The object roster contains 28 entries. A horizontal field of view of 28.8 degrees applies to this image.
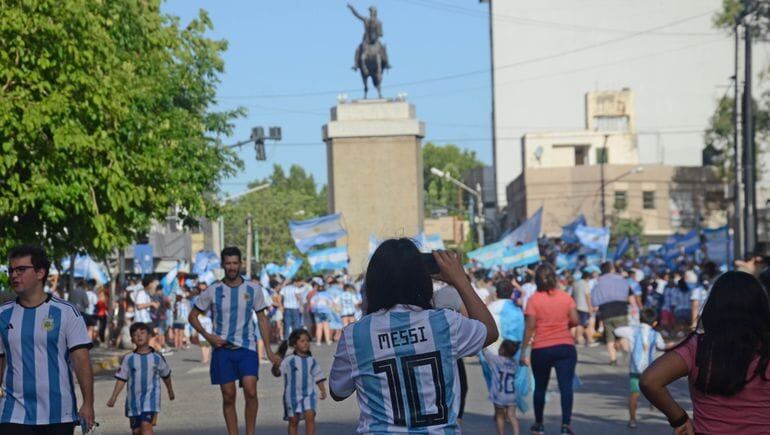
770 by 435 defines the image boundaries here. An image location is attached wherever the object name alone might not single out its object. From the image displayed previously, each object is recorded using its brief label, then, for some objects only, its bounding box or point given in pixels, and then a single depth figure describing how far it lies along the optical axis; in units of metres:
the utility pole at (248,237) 60.34
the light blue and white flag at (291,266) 42.56
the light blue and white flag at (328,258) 40.56
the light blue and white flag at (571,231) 45.91
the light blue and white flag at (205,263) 43.09
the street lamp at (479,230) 87.99
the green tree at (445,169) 136.88
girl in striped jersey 12.44
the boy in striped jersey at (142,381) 12.05
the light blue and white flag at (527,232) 41.34
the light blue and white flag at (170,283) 37.06
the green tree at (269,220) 107.12
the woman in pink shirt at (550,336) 13.30
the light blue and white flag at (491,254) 39.24
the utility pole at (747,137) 31.17
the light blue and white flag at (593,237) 42.84
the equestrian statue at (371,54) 50.88
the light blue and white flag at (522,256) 37.12
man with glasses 7.92
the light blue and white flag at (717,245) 40.60
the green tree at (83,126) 17.78
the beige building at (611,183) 86.50
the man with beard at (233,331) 12.61
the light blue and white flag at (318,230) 41.38
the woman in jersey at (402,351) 5.53
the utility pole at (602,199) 77.50
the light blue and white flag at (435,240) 41.12
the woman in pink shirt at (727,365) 5.47
